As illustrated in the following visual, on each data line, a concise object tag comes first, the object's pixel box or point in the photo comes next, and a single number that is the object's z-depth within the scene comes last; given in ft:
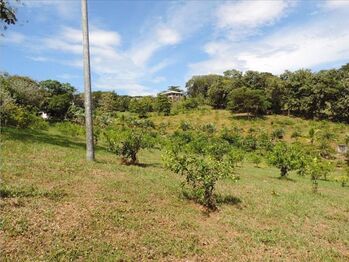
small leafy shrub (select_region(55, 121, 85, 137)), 105.50
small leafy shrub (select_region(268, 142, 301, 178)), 75.56
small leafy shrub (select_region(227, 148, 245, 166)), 92.48
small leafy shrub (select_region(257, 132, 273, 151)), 144.98
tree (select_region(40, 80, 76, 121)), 172.96
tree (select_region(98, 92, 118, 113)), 247.50
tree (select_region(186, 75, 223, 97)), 316.81
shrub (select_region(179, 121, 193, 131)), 185.57
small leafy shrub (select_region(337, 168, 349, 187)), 80.92
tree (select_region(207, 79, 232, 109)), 238.48
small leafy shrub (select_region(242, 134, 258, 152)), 147.18
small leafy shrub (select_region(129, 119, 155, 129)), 184.96
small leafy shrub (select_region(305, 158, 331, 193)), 66.03
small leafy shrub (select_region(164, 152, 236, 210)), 36.06
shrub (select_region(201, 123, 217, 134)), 180.75
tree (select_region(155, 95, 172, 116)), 234.58
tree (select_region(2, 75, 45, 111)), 157.28
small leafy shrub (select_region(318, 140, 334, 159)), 143.74
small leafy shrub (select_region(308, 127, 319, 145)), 159.74
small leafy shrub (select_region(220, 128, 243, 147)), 153.26
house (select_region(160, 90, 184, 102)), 399.20
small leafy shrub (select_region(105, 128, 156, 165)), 58.34
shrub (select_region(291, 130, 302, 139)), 170.30
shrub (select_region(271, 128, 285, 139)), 170.18
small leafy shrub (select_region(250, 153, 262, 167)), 103.79
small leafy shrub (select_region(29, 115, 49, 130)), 103.50
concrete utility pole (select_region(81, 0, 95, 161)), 51.55
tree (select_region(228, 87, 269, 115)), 207.10
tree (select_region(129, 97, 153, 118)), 230.07
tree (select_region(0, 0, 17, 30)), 52.26
